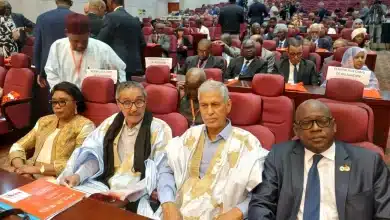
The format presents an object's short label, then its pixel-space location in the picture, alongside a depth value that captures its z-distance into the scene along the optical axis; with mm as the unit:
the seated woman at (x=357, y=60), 3795
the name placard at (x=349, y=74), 3173
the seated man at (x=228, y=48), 5594
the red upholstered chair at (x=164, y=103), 2613
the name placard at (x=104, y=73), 2975
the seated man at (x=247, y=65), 4438
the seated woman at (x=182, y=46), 7289
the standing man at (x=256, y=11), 9406
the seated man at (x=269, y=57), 4785
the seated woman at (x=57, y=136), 2480
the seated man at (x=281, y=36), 7055
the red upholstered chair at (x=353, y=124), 2020
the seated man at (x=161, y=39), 6781
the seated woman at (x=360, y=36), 5531
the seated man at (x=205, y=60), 4613
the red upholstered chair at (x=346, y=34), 7727
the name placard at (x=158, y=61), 3924
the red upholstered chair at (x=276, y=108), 2801
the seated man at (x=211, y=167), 1864
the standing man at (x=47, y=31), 3535
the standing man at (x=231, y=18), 7145
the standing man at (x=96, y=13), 4235
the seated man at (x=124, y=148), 2219
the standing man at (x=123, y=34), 3752
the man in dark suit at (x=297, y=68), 4262
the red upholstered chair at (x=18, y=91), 3764
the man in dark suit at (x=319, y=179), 1658
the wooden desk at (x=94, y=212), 1489
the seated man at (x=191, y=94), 2882
